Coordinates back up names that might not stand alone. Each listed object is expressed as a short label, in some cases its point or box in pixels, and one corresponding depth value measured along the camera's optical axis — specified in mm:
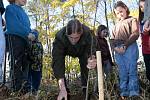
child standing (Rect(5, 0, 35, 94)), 2004
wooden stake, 1491
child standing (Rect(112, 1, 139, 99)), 2028
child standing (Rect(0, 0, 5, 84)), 1429
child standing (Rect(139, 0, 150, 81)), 2049
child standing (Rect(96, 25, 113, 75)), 2374
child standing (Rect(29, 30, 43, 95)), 2137
